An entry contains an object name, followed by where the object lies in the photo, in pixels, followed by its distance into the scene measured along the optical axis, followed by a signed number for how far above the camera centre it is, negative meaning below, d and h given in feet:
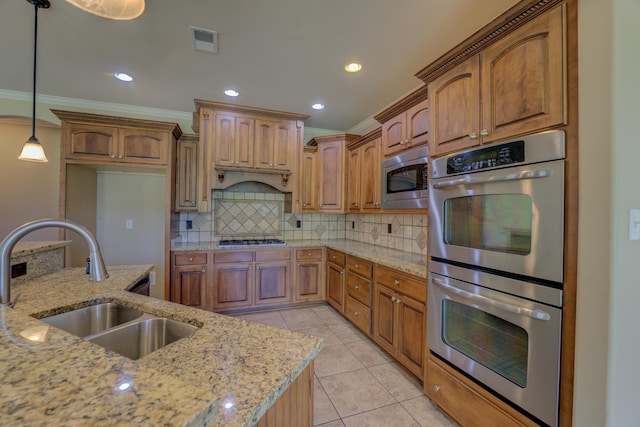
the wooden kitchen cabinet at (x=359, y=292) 8.84 -2.75
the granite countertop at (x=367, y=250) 7.14 -1.36
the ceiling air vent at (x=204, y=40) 6.53 +4.37
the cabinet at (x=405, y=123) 7.21 +2.71
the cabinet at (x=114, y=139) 9.48 +2.64
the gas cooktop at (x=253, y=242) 11.56 -1.34
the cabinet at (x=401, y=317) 6.49 -2.75
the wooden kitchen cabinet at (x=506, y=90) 3.88 +2.18
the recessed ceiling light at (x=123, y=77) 8.58 +4.35
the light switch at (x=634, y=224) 3.46 -0.08
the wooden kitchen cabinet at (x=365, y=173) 9.94 +1.63
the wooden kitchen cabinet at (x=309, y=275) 11.75 -2.76
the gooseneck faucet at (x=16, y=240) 3.44 -0.43
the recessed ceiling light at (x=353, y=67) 7.87 +4.39
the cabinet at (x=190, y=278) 10.20 -2.57
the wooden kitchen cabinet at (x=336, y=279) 10.68 -2.75
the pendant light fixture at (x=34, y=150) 7.06 +1.62
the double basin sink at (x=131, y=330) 3.55 -1.68
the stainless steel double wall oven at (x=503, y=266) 3.87 -0.86
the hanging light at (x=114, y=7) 4.14 +3.25
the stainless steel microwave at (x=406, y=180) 7.20 +1.03
